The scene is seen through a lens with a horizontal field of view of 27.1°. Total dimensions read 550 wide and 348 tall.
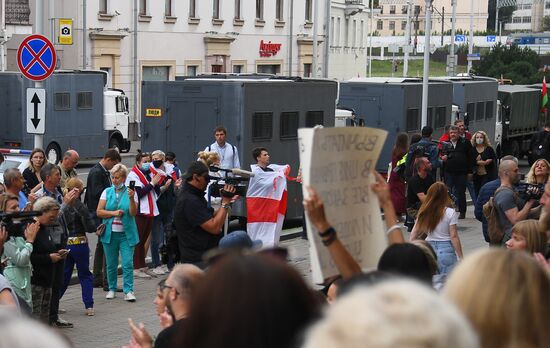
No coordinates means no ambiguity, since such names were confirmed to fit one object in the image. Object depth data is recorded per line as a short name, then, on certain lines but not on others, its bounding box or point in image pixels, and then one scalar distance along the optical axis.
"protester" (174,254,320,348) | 2.88
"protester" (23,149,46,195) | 13.63
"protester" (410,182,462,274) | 9.95
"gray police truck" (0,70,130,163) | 32.19
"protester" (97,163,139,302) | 12.19
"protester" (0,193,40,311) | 9.27
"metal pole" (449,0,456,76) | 52.22
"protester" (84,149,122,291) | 13.21
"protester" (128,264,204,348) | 4.97
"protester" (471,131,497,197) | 20.91
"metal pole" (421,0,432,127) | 27.33
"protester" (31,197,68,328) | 9.99
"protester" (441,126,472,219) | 20.44
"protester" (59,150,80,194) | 13.24
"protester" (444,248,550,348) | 3.14
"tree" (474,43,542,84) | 62.41
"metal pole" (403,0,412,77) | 67.53
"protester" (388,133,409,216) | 18.75
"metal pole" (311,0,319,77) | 53.43
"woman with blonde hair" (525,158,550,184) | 11.98
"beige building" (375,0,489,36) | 141.12
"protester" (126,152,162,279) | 13.57
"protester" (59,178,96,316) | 11.34
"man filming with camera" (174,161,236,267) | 9.84
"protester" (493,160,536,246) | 10.40
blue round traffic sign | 15.25
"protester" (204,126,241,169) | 17.31
